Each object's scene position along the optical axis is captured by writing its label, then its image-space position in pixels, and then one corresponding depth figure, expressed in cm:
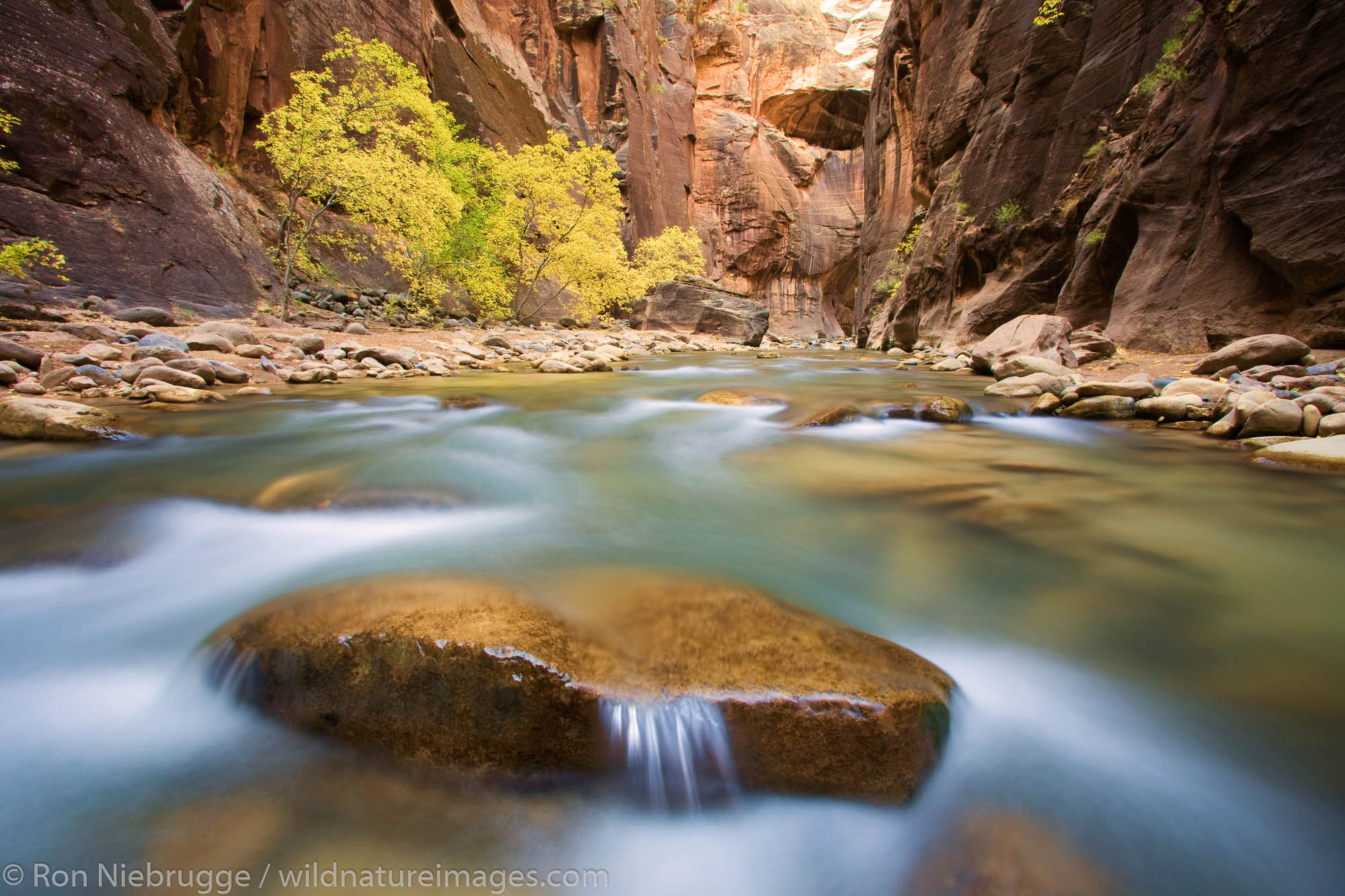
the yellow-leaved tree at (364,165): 899
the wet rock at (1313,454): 297
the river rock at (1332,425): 332
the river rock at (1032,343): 730
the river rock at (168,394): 456
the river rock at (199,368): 538
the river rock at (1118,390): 479
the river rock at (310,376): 628
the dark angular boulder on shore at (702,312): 2181
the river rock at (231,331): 676
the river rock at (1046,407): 487
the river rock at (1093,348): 748
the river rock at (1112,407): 463
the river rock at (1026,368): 639
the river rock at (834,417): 443
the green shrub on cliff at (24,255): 547
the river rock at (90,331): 573
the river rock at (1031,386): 554
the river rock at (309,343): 750
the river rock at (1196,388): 471
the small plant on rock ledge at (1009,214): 1163
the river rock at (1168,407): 429
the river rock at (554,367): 880
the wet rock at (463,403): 506
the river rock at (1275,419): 354
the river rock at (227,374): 562
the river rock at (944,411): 454
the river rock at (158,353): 546
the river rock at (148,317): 677
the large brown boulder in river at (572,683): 112
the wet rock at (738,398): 555
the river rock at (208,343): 636
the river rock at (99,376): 468
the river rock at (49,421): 319
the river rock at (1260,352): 529
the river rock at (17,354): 464
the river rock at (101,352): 512
